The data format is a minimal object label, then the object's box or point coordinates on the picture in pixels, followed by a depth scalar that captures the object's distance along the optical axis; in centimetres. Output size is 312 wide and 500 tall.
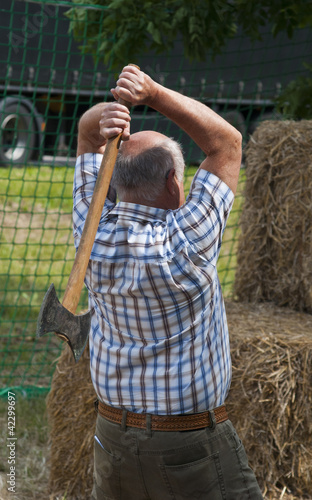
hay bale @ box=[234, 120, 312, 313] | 736
